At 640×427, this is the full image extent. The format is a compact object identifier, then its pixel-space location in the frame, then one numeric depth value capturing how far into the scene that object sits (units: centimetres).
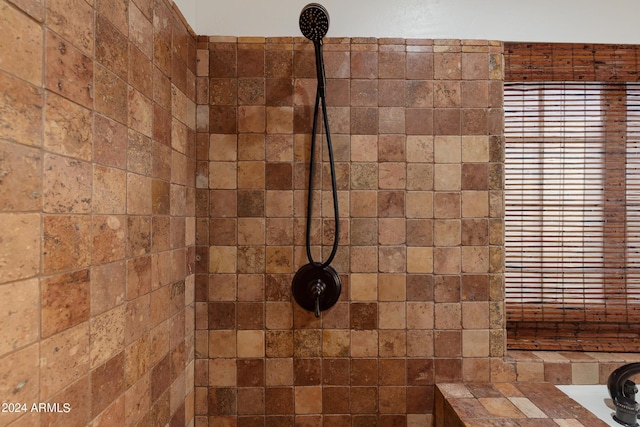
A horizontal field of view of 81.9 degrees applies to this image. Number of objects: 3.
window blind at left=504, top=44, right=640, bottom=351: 132
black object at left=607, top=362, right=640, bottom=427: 107
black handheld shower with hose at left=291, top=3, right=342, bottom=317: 112
